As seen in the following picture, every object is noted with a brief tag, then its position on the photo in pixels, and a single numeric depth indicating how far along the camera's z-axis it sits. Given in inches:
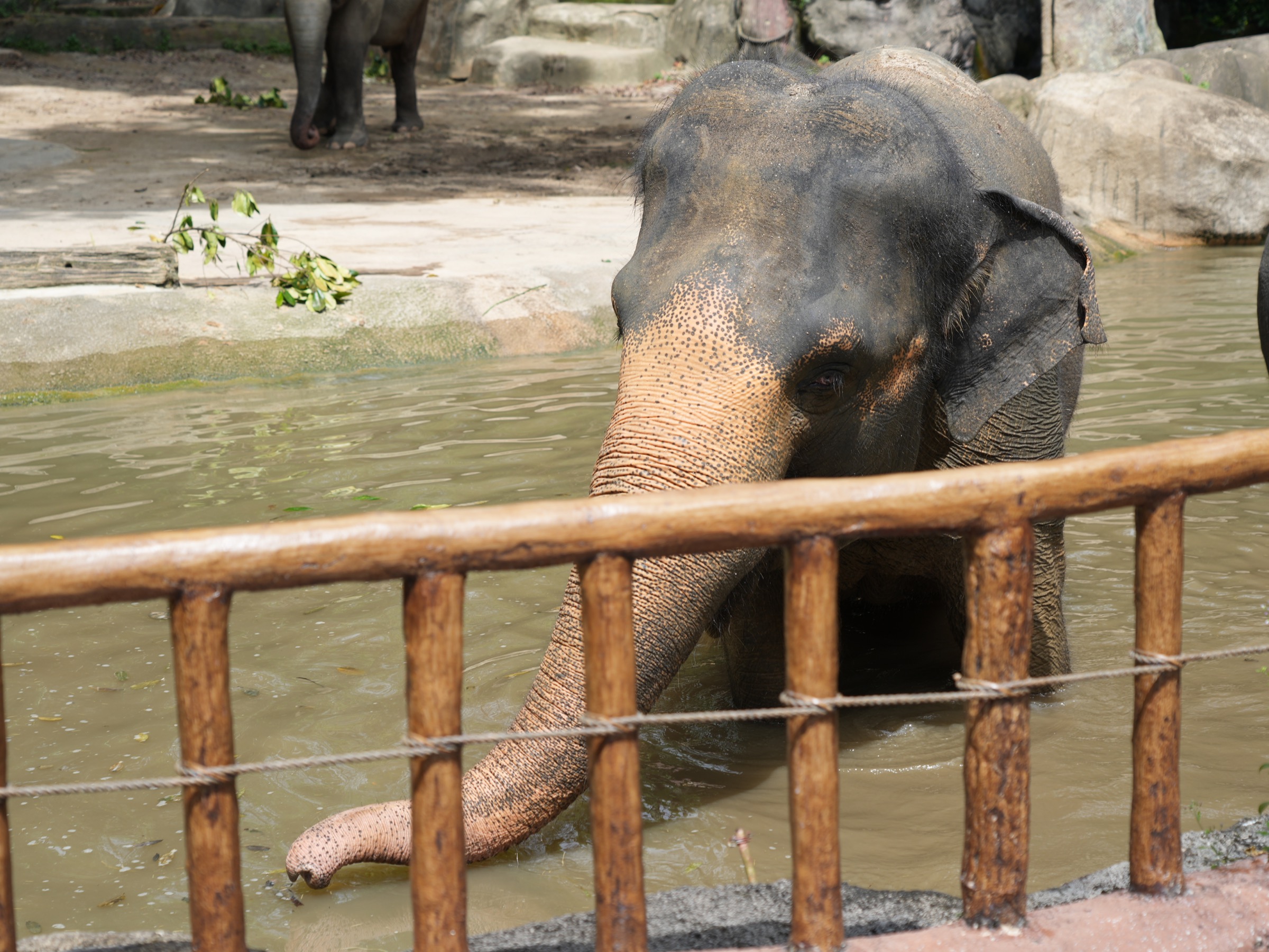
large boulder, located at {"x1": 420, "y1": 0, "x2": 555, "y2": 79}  806.5
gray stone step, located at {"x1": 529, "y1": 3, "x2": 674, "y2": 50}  810.2
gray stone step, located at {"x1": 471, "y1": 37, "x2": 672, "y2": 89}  772.0
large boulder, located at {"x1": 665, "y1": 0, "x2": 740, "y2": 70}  753.0
